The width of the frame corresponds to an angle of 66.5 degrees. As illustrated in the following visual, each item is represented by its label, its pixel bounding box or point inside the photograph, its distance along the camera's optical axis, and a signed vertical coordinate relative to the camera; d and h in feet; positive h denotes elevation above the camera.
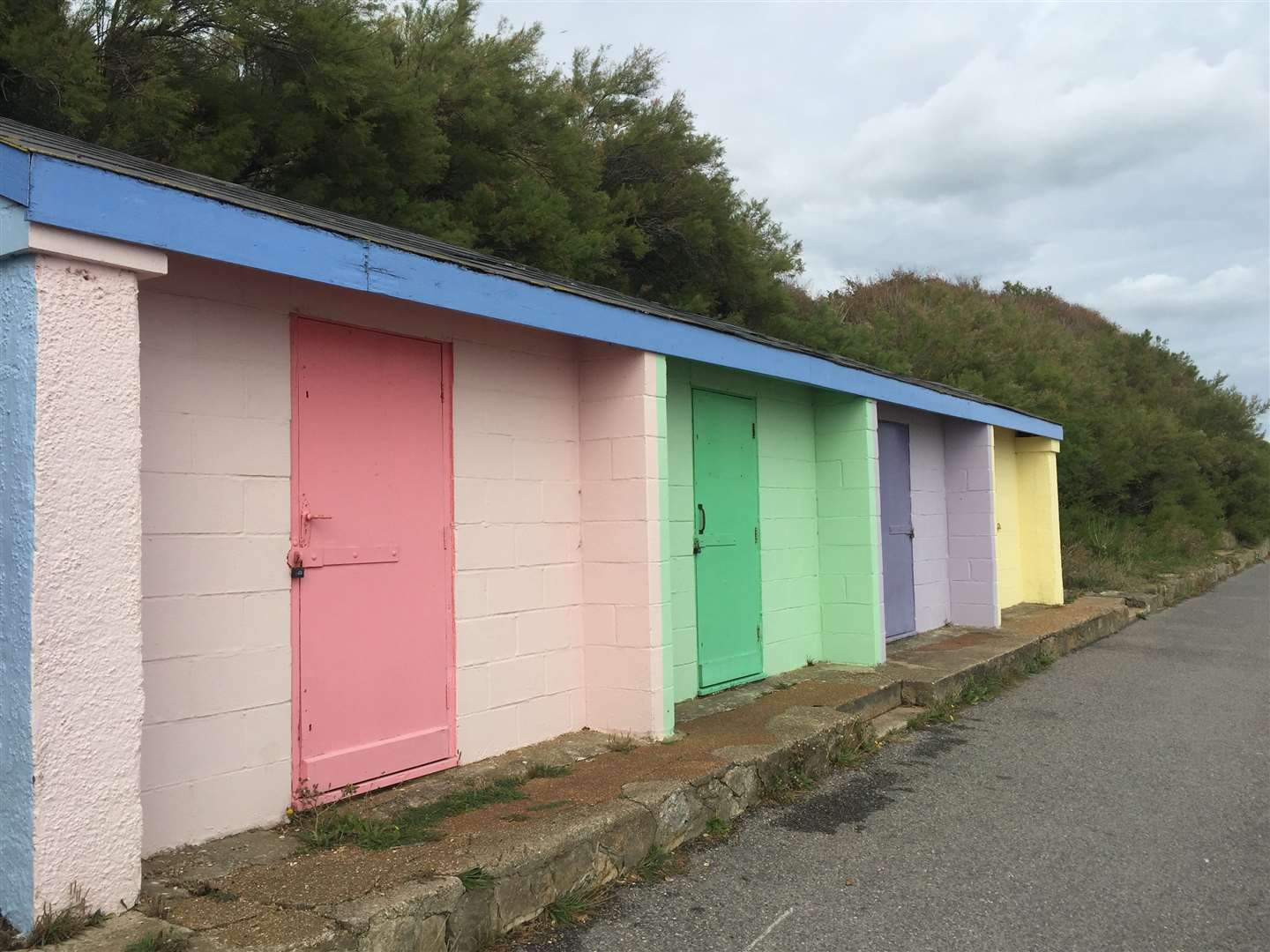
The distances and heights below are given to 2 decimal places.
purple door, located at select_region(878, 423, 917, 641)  30.25 -0.75
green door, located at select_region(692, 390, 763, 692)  22.04 -0.64
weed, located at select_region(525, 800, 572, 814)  13.81 -4.18
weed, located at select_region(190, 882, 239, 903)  10.70 -4.12
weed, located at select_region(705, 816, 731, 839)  15.57 -5.12
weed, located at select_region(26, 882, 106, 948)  9.31 -3.87
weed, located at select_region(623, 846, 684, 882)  13.82 -5.15
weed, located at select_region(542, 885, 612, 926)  12.34 -5.08
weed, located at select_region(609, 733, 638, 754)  17.24 -4.13
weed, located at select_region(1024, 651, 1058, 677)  30.19 -5.09
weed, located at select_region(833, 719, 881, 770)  19.70 -5.01
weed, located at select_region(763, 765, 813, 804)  17.33 -5.05
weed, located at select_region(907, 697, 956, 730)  22.94 -5.08
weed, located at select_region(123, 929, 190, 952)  9.18 -4.01
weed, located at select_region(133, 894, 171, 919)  10.07 -4.01
